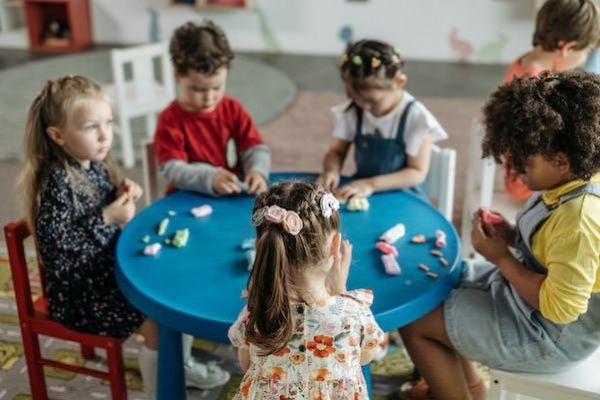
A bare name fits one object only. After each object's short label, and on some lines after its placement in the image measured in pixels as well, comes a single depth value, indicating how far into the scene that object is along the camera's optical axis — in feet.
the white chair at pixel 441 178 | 6.87
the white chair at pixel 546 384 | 4.87
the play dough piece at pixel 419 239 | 5.56
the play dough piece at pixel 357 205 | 6.06
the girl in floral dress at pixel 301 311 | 3.87
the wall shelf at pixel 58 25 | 17.81
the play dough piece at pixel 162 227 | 5.74
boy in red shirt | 6.52
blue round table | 4.78
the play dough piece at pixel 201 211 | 6.04
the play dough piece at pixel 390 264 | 5.12
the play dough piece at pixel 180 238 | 5.53
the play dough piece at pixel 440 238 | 5.53
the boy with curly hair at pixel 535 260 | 4.63
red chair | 5.57
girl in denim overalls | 6.31
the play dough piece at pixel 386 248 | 5.36
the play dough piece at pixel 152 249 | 5.42
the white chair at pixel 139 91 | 11.42
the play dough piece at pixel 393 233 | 5.55
